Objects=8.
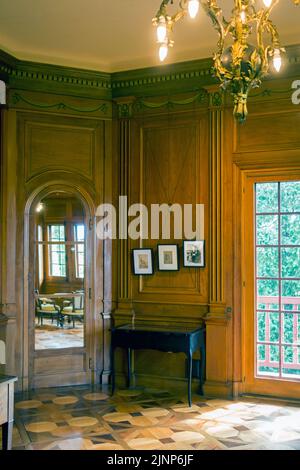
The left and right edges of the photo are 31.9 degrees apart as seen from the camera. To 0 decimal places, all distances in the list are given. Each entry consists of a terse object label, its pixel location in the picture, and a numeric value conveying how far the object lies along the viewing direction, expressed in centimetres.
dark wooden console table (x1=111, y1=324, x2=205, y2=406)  523
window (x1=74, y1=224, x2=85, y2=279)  598
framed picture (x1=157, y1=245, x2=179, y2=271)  580
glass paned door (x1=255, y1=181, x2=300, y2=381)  539
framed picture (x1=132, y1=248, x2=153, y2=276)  591
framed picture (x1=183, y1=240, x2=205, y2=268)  570
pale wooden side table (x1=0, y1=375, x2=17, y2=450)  340
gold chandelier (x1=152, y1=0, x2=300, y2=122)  303
